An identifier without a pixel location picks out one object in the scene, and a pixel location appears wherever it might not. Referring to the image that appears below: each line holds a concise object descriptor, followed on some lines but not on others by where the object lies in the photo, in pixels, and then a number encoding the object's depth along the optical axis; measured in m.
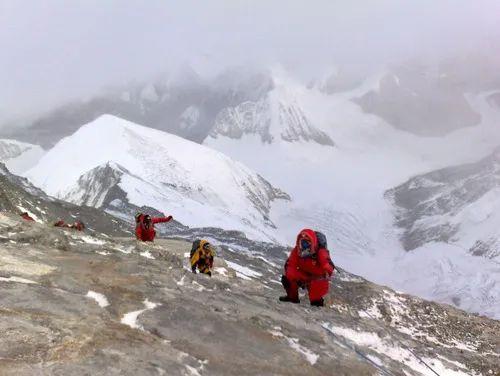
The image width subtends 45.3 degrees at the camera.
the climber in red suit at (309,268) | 17.00
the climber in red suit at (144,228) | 32.24
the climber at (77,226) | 33.38
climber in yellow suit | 24.91
